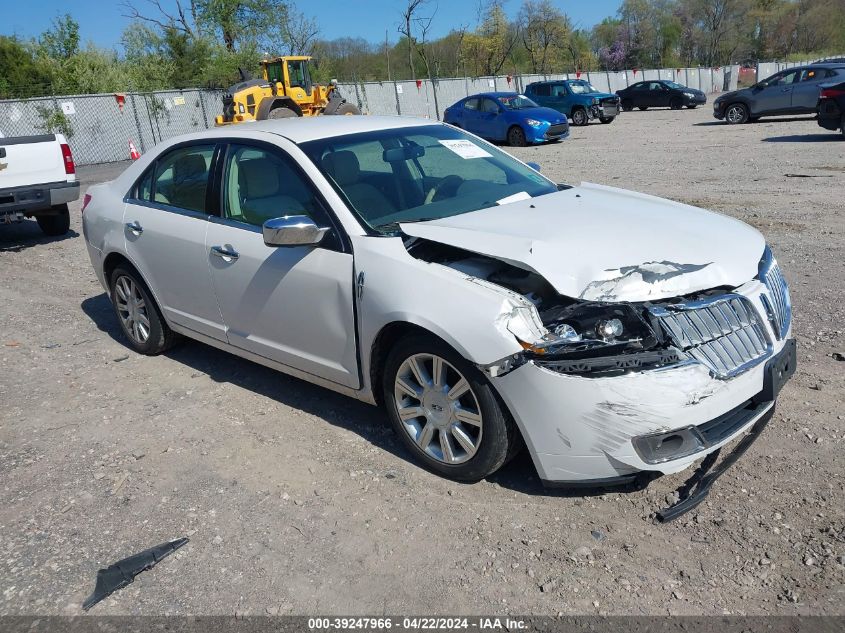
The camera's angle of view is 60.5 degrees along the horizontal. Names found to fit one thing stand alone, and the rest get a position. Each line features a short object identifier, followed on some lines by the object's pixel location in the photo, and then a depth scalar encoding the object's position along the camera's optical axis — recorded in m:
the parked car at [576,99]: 28.09
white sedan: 3.03
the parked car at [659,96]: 34.12
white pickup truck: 9.56
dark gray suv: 21.38
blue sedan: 20.83
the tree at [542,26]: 64.50
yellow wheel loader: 21.19
